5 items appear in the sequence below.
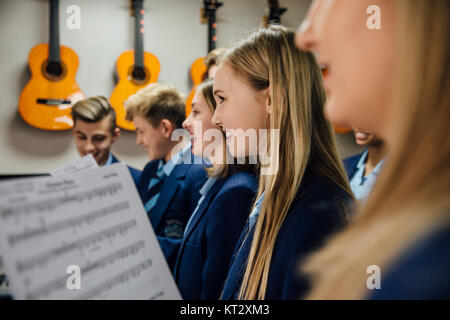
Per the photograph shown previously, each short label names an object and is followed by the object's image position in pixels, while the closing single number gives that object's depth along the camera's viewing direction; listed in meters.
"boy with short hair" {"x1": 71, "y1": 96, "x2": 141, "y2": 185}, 2.09
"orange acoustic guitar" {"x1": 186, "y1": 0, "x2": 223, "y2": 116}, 2.79
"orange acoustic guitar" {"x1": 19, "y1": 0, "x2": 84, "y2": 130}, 2.37
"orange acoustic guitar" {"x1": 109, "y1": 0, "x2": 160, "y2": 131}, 2.55
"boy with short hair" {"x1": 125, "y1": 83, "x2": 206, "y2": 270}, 1.43
